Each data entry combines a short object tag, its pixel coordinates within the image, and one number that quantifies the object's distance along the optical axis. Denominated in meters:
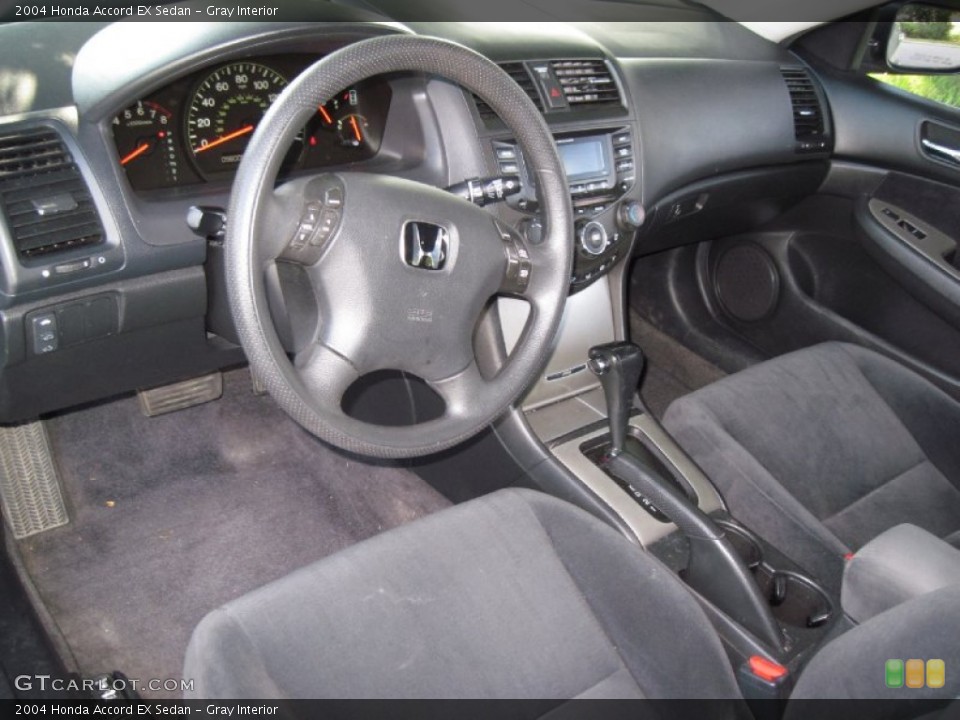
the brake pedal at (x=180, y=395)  2.41
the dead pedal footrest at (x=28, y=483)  2.15
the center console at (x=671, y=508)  1.69
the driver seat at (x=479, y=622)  1.21
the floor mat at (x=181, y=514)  2.05
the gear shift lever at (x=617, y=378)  1.94
